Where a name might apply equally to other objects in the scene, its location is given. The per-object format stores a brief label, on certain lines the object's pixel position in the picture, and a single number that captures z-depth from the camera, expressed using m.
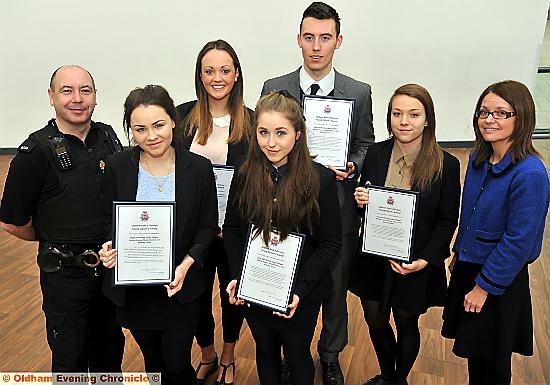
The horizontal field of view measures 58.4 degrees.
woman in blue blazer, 1.80
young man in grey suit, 2.28
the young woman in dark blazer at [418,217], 2.00
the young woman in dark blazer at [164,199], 1.86
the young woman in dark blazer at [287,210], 1.85
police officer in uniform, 1.90
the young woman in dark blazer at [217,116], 2.23
